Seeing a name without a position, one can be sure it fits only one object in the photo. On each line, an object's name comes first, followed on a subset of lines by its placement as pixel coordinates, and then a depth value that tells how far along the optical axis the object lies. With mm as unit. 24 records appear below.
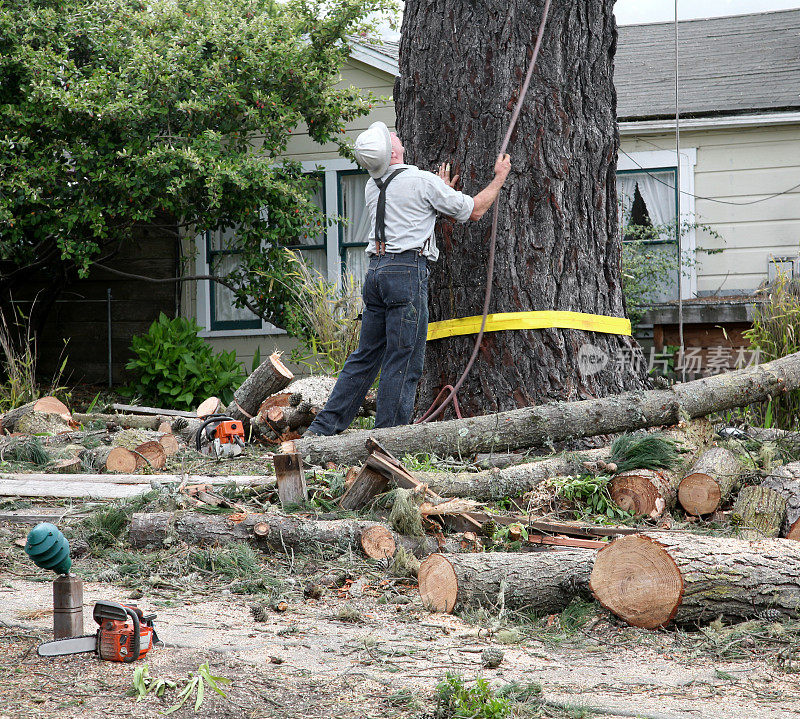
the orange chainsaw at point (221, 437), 11750
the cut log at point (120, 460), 11391
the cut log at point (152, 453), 11539
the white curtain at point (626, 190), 21734
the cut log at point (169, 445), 12352
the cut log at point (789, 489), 7777
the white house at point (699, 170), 20344
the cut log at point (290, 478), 8110
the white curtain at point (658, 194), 21500
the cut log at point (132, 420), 15008
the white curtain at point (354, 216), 22312
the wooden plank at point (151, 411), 16912
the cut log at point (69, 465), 11461
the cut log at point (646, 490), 8531
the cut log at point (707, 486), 8570
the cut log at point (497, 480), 8352
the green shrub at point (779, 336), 12570
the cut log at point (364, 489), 7836
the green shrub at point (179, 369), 20187
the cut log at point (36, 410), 14641
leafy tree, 18141
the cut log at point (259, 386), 13844
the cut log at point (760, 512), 7879
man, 10547
